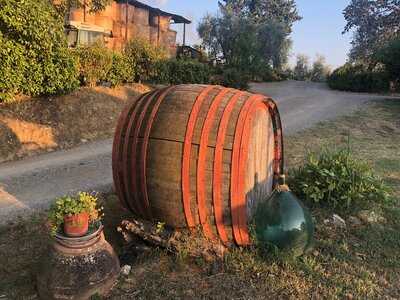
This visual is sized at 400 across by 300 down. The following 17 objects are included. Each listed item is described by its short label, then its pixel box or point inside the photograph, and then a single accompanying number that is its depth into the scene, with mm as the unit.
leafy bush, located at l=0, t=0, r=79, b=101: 8414
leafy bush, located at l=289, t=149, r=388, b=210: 4730
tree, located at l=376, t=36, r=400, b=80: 16781
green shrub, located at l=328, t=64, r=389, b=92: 20797
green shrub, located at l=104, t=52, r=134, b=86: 12383
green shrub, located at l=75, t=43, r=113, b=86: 11375
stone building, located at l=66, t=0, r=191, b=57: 17797
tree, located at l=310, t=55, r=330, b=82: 35719
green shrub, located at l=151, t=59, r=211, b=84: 14469
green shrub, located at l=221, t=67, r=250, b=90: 17719
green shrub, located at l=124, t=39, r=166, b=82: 13531
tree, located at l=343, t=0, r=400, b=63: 29219
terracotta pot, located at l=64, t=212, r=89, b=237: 3164
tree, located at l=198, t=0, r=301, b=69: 21438
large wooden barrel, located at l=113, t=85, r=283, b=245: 3426
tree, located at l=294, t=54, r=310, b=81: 36262
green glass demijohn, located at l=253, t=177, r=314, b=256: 3559
